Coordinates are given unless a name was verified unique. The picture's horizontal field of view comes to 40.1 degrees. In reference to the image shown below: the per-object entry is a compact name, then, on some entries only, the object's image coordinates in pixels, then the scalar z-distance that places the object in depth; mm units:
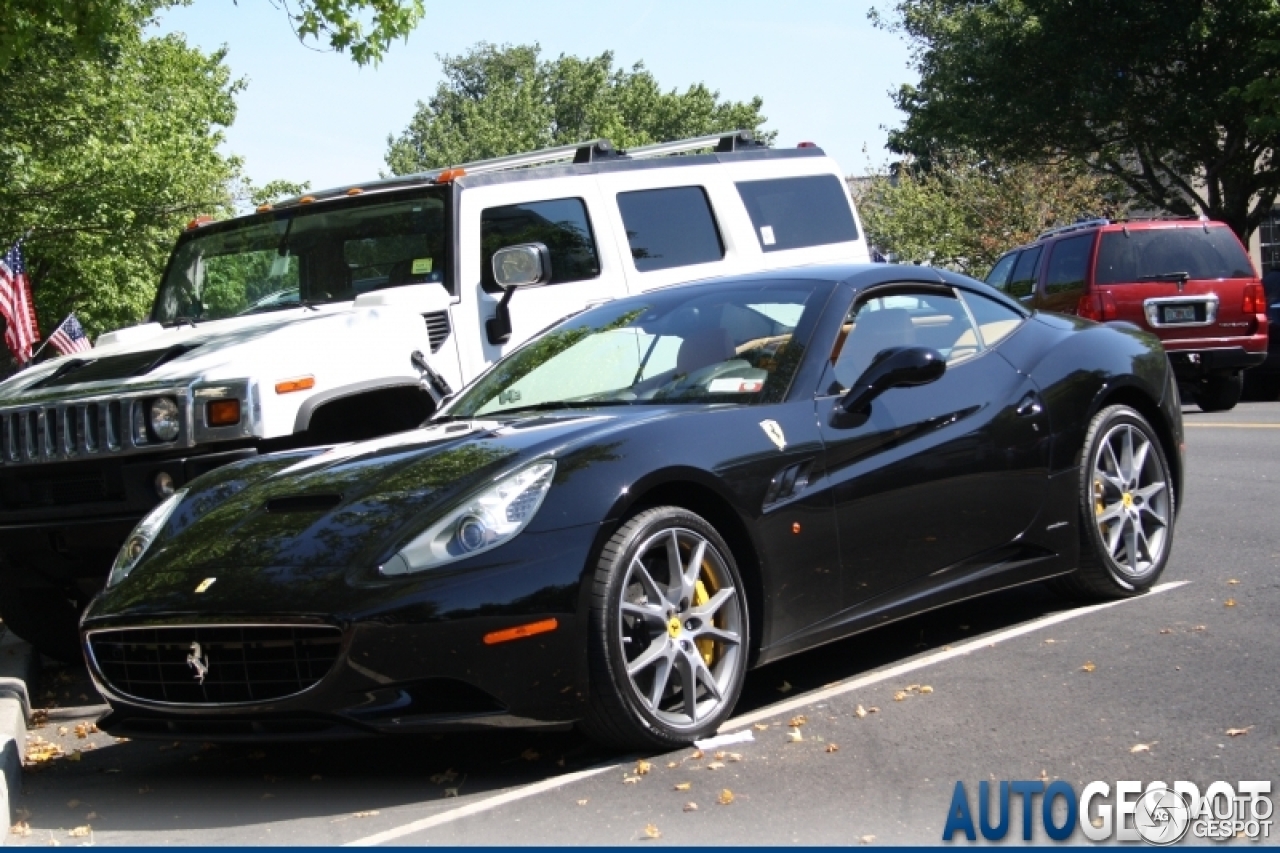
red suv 17641
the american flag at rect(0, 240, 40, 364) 20578
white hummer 7336
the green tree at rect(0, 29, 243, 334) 24094
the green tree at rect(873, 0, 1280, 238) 32094
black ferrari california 4977
